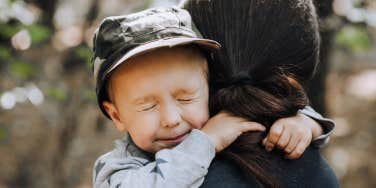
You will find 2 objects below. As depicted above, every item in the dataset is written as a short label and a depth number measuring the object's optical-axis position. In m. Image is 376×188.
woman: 1.62
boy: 1.65
